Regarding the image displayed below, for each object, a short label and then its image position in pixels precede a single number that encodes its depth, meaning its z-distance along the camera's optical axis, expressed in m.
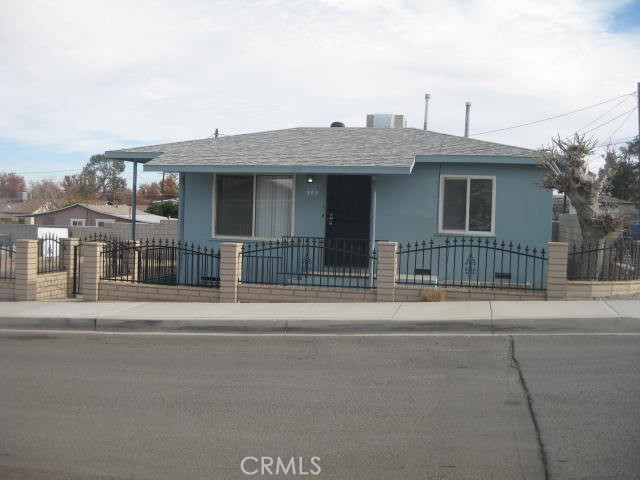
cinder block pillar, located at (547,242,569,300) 11.51
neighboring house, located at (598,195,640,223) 12.71
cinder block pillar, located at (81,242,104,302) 13.80
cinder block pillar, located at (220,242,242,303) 12.82
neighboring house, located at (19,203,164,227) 45.31
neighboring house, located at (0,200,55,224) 59.44
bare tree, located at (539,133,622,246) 12.81
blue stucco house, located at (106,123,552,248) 14.63
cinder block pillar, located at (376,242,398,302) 12.07
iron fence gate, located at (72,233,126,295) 14.97
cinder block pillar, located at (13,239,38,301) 13.83
